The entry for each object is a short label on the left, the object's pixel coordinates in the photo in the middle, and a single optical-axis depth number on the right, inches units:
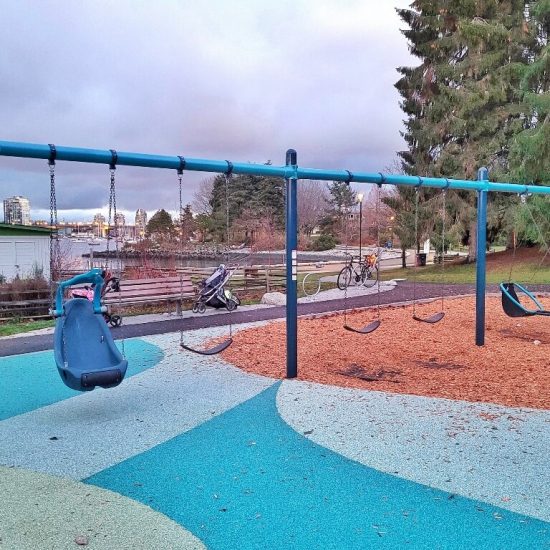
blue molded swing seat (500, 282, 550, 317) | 249.9
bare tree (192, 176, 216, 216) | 1691.7
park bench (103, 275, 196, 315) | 359.9
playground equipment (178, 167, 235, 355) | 392.2
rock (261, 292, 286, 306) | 457.6
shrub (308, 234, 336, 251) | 1622.4
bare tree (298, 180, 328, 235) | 1835.6
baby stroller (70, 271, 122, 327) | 327.0
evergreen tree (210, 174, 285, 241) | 1453.0
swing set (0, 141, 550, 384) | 152.9
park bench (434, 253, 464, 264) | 947.5
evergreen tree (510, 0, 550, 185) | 649.0
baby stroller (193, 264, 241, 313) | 392.2
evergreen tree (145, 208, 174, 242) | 985.3
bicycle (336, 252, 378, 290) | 550.9
